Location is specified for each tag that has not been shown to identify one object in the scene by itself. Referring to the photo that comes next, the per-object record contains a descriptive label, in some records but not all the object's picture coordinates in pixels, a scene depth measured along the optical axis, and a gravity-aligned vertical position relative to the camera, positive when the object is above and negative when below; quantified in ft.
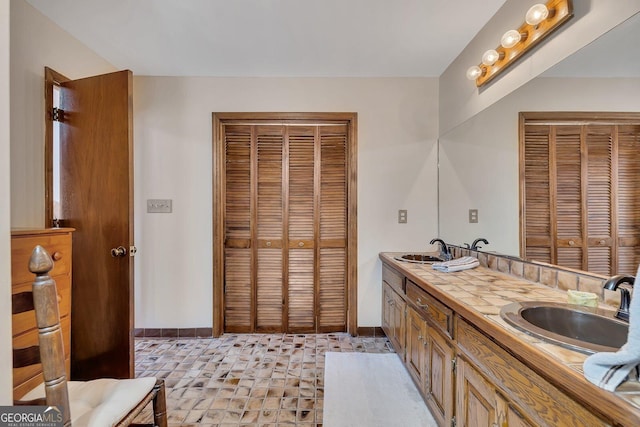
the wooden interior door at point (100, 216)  5.82 -0.06
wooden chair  2.76 -2.22
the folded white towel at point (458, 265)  6.17 -1.16
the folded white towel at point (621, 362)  2.01 -1.10
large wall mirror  3.76 +1.61
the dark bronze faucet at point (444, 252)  7.72 -1.09
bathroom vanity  2.36 -1.61
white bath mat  5.45 -3.90
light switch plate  8.74 +0.24
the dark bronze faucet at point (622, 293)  3.19 -0.93
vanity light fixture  4.39 +3.11
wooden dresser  3.99 -1.05
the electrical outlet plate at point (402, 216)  8.89 -0.12
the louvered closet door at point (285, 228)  8.93 -0.48
